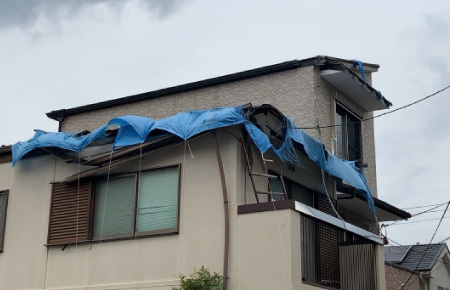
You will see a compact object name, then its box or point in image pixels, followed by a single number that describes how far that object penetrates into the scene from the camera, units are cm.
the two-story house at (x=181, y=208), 1330
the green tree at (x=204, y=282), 1289
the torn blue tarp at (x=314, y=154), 1357
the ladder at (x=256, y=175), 1384
